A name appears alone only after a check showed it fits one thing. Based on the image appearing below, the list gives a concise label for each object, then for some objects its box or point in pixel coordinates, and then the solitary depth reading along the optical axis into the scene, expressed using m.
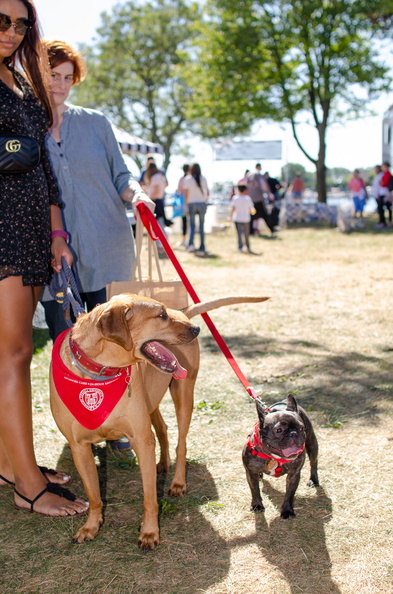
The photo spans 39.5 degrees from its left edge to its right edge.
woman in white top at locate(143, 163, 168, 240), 11.67
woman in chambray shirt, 3.28
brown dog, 2.43
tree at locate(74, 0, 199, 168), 41.22
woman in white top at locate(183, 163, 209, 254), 13.62
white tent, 15.30
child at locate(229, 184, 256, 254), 13.77
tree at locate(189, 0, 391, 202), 24.77
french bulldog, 2.64
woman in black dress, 2.69
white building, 33.53
